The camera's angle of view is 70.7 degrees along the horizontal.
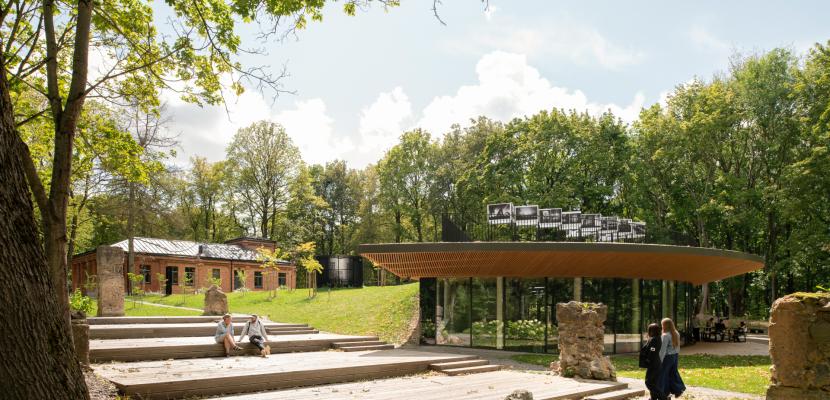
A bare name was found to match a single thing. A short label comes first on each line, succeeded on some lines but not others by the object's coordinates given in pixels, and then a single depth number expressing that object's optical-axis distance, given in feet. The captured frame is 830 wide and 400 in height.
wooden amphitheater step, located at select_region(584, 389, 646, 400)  36.86
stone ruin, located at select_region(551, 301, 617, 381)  42.57
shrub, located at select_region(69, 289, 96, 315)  56.49
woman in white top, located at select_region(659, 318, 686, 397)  31.83
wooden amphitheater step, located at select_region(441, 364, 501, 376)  42.80
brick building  120.28
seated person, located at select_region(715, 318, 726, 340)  85.87
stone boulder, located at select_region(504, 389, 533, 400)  23.09
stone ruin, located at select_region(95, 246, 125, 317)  61.11
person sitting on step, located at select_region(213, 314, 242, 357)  43.57
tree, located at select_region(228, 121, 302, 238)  161.68
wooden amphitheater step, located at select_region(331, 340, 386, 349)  52.82
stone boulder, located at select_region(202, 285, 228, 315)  66.49
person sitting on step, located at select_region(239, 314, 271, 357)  44.52
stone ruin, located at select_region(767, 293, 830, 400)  25.30
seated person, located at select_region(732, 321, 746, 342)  84.58
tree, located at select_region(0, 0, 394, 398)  11.60
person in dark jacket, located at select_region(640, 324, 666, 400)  31.68
